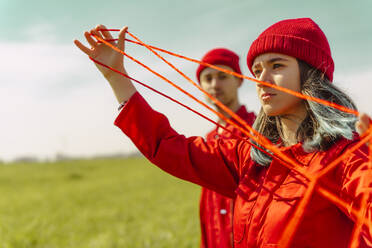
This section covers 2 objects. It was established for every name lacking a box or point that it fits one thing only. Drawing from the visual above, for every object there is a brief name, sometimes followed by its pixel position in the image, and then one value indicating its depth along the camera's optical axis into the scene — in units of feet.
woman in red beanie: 5.42
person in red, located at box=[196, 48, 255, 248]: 10.14
